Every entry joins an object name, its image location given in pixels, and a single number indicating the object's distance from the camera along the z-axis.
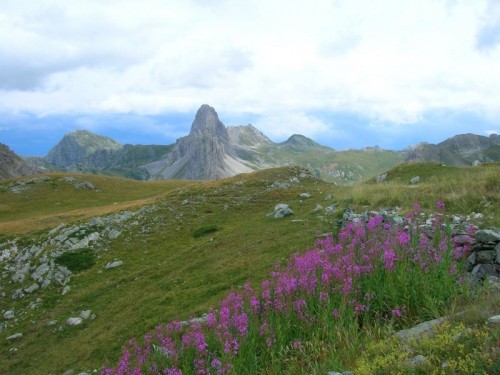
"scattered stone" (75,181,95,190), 81.54
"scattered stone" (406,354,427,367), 5.85
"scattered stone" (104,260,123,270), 28.25
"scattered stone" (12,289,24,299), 25.58
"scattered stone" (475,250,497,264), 10.12
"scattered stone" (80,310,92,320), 20.74
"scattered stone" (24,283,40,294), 25.95
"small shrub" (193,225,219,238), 32.17
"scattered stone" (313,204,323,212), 27.42
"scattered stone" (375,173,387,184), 44.05
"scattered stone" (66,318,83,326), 20.30
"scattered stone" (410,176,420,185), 36.60
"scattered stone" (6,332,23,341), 20.22
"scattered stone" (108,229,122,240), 33.93
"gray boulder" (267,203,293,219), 29.52
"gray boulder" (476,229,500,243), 10.21
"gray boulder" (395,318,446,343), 6.66
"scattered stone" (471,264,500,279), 9.86
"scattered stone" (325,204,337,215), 24.68
